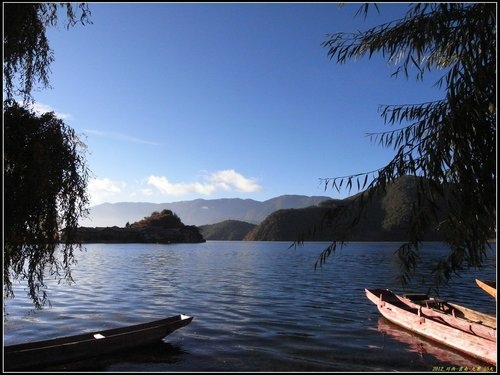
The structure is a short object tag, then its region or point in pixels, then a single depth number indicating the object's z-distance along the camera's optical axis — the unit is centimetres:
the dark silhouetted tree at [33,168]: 862
